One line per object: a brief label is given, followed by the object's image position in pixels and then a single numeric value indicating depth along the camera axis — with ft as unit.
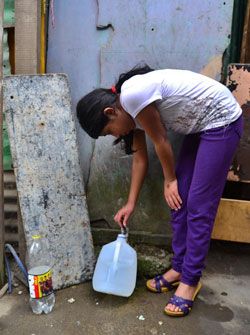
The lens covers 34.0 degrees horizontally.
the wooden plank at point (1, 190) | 7.48
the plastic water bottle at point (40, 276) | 7.25
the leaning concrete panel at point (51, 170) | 7.80
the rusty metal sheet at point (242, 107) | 8.36
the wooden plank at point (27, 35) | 8.20
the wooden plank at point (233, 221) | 8.87
